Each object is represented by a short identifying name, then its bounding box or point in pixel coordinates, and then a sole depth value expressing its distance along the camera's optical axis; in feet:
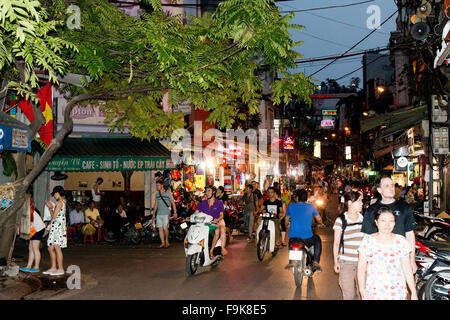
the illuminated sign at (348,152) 236.71
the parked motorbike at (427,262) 22.72
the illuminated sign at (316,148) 255.15
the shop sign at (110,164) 58.23
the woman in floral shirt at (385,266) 15.76
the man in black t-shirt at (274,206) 43.39
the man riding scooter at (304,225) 30.09
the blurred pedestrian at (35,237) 33.65
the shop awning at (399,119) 58.39
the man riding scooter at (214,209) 37.65
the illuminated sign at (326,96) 251.91
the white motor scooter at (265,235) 39.40
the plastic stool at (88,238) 53.01
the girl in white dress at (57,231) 33.30
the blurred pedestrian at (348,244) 21.44
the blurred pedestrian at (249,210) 56.03
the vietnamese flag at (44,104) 39.65
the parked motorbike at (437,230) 40.21
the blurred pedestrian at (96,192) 60.75
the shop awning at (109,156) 58.54
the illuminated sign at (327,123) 303.89
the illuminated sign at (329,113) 315.17
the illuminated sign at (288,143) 144.25
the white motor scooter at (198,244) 33.30
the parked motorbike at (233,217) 58.40
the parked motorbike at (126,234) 51.96
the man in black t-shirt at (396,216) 20.70
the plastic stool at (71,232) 54.24
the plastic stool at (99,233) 53.98
